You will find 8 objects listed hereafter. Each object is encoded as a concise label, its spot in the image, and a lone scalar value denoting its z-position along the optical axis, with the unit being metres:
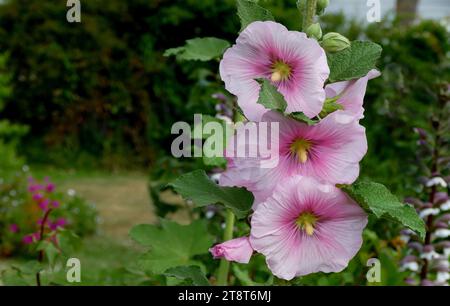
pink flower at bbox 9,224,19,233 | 5.68
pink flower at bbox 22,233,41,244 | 2.07
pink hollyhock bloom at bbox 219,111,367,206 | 1.15
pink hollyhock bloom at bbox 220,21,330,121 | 1.17
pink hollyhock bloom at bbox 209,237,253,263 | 1.18
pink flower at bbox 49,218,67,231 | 3.74
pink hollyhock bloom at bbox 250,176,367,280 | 1.16
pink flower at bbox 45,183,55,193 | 5.40
